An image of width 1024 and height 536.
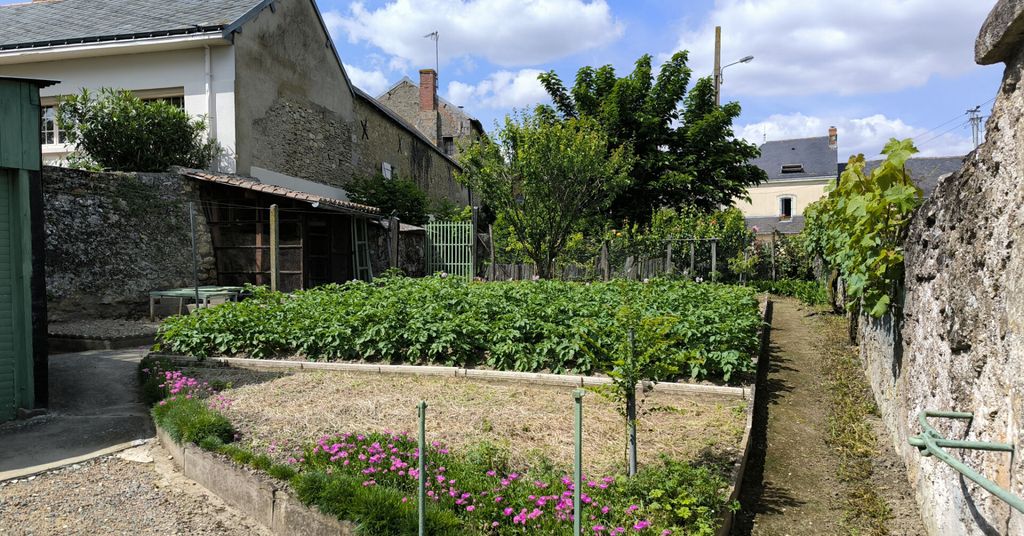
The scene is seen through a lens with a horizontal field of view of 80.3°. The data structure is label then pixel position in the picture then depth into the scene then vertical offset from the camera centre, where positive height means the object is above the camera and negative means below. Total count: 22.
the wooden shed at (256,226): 13.17 +0.61
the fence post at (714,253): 14.48 -0.10
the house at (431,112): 34.25 +8.05
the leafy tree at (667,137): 21.36 +4.04
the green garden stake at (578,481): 2.62 -1.00
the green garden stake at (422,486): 2.90 -1.12
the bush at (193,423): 4.60 -1.33
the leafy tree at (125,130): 12.91 +2.66
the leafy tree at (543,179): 12.95 +1.59
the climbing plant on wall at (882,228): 4.67 +0.16
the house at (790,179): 41.25 +4.77
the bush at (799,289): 13.24 -1.03
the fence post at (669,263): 14.73 -0.33
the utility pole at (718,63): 24.12 +7.57
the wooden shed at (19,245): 5.59 +0.09
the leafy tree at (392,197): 19.58 +1.81
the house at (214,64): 14.32 +4.80
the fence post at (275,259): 11.10 -0.11
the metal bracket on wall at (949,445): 1.87 -0.74
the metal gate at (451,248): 16.59 +0.10
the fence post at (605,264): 14.26 -0.33
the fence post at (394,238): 15.70 +0.36
